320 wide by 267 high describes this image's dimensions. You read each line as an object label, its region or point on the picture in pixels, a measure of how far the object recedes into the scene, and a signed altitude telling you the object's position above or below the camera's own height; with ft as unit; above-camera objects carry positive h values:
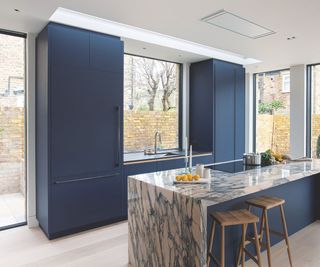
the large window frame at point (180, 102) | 18.69 +1.98
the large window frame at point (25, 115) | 12.48 +0.71
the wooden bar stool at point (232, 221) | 7.31 -2.47
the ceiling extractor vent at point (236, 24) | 10.37 +4.45
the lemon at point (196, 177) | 8.21 -1.42
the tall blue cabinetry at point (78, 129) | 11.10 +0.07
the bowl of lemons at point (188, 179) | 8.05 -1.47
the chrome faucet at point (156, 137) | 17.00 -0.45
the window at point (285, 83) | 20.22 +3.61
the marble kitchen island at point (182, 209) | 6.85 -2.30
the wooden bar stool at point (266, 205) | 8.56 -2.40
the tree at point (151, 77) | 17.03 +3.45
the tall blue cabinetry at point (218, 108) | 17.52 +1.52
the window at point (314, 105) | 19.02 +1.83
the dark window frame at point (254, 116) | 22.47 +1.22
